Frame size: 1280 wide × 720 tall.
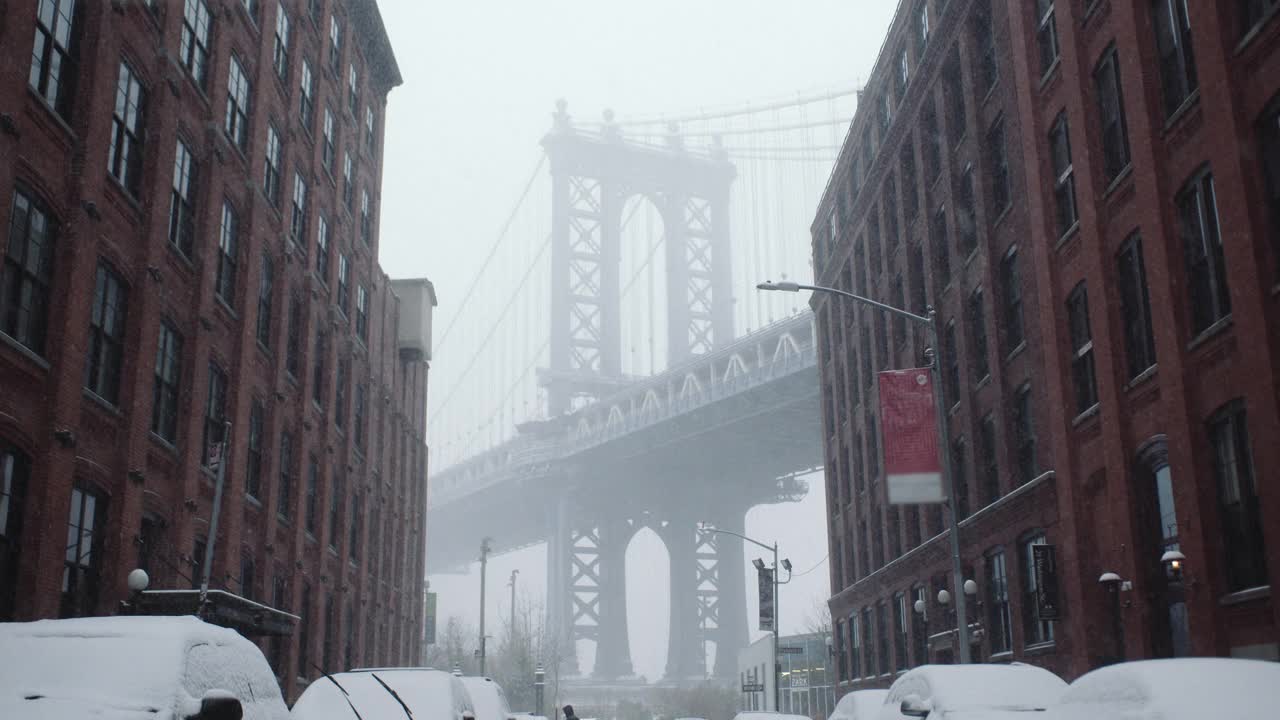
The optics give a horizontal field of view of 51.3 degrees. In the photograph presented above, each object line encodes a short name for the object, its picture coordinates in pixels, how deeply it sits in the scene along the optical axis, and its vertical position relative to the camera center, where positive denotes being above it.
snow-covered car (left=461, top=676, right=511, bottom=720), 18.86 +0.19
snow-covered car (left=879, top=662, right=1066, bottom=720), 12.83 +0.11
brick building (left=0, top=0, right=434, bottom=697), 18.16 +7.40
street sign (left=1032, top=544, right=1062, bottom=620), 25.89 +2.26
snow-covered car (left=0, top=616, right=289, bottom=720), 7.54 +0.27
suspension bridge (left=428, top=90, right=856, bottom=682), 105.56 +20.52
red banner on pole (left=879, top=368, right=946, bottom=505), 22.91 +4.36
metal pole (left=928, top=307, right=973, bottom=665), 22.05 +2.54
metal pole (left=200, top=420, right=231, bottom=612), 19.95 +3.10
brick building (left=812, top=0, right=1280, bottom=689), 18.06 +6.67
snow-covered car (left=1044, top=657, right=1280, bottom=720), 7.87 +0.06
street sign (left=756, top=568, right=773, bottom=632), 51.72 +4.17
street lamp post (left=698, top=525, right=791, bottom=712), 49.10 +3.75
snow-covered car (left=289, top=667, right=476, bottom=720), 12.66 +0.16
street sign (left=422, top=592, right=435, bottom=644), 71.88 +4.86
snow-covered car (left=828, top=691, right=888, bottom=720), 18.38 +0.01
